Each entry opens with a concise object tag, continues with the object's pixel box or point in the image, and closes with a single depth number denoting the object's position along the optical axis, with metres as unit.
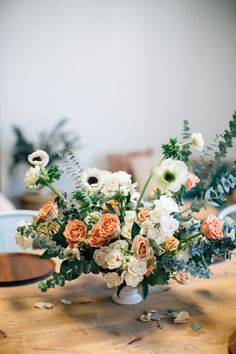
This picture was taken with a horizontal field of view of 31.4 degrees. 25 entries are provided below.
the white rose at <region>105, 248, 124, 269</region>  1.02
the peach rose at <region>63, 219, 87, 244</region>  1.05
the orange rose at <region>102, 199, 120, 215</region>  1.12
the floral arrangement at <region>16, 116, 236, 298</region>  1.02
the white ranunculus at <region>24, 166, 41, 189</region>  1.10
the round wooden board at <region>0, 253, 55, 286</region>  1.34
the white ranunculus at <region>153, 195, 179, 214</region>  1.02
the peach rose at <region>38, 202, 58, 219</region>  1.15
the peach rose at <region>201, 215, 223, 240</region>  1.06
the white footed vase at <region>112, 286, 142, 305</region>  1.19
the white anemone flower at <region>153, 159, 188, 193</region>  1.01
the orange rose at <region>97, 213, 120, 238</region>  1.02
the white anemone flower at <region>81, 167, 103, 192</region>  1.13
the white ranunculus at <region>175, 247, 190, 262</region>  1.08
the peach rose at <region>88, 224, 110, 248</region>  1.03
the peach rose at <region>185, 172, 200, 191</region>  1.13
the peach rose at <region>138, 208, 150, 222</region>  1.07
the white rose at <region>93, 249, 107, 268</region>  1.05
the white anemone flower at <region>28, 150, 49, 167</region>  1.12
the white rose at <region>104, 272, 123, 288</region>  1.05
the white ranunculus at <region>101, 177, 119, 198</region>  1.10
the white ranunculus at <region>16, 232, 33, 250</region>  1.16
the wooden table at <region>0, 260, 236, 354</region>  0.97
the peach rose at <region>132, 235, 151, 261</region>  1.02
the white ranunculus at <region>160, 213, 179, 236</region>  1.00
